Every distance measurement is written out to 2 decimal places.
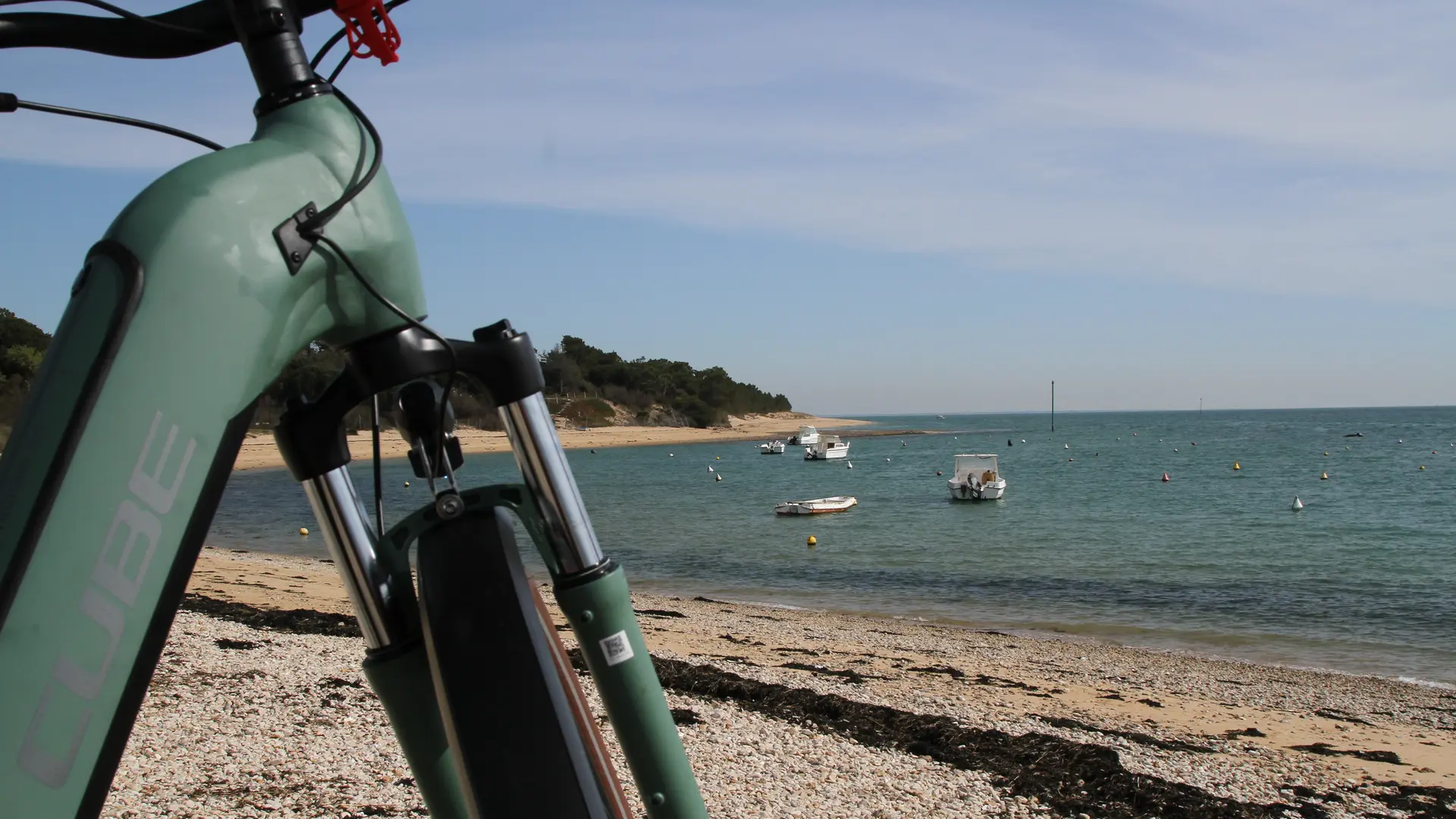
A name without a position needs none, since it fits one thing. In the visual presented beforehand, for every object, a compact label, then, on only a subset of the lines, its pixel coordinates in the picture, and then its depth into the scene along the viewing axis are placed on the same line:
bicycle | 1.40
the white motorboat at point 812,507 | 42.03
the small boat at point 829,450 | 87.06
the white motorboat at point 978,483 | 48.09
